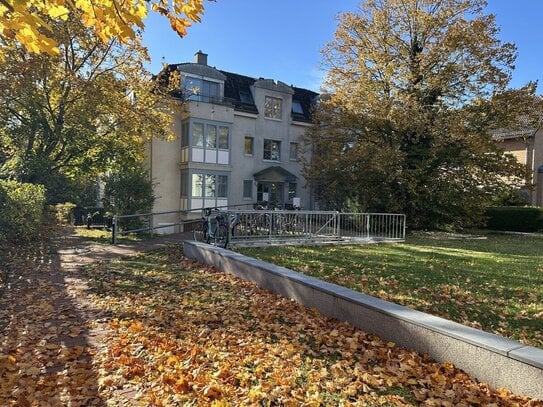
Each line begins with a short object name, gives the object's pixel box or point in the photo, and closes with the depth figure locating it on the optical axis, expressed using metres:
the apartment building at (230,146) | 22.75
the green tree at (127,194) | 16.06
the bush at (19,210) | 10.27
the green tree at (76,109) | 14.39
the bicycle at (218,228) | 11.35
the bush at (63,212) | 20.64
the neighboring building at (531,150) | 26.73
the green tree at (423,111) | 17.94
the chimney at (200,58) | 25.52
